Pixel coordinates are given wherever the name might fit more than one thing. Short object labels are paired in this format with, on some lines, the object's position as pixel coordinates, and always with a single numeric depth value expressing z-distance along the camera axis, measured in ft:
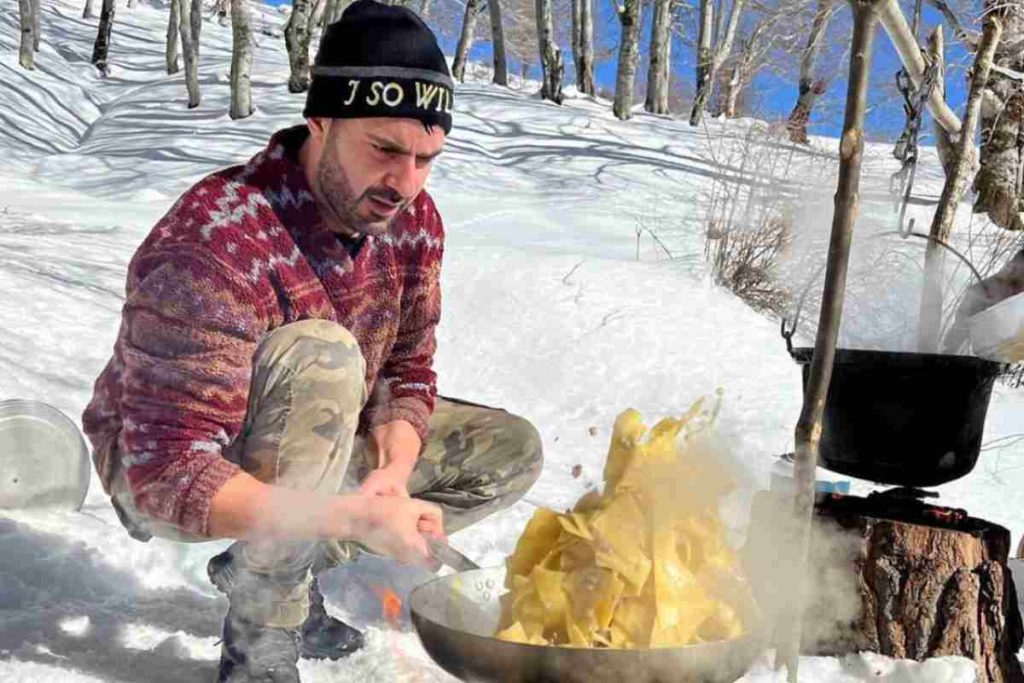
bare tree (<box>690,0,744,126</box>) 71.26
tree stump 8.55
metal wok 4.85
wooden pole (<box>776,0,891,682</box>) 5.28
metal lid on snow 9.33
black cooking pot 8.96
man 5.62
